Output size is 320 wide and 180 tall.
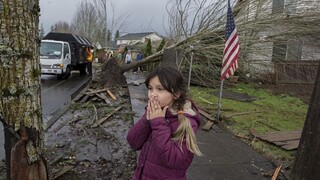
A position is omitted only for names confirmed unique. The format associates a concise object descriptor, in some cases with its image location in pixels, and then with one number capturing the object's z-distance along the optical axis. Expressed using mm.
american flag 5599
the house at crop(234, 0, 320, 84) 9194
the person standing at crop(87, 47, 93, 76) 17101
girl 1608
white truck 13514
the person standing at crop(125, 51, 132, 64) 18417
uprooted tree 9251
